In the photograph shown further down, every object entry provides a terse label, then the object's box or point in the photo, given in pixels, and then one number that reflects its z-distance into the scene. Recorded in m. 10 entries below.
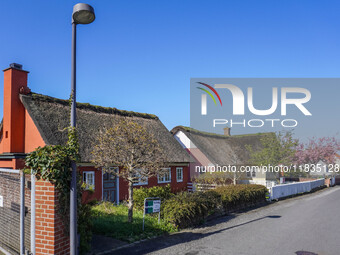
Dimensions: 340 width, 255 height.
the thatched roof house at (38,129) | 16.92
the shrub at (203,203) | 11.66
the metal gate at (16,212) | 7.08
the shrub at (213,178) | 26.00
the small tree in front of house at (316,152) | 46.53
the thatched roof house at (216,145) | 32.12
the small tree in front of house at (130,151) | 11.50
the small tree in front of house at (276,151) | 33.47
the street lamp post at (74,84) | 6.11
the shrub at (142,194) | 14.12
